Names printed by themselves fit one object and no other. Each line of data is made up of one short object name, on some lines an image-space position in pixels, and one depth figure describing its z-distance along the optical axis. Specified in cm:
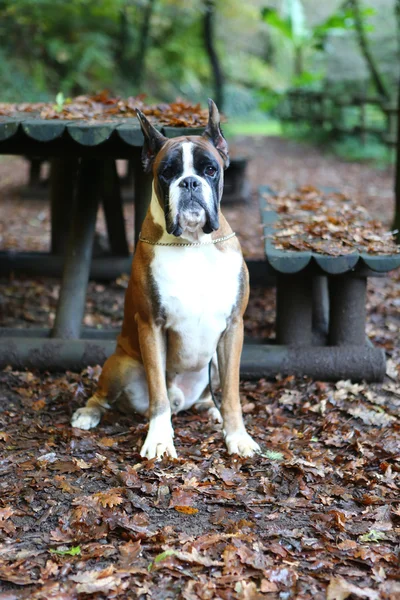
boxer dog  321
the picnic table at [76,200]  409
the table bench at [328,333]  444
